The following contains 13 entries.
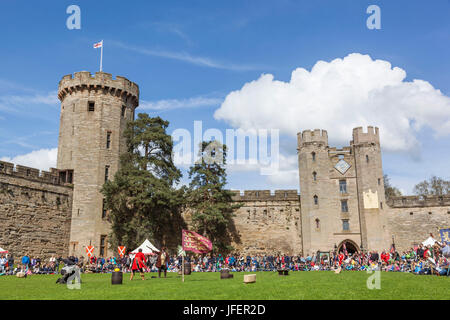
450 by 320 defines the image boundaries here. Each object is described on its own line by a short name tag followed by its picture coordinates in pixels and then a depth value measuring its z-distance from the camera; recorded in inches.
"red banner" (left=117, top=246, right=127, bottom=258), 1201.2
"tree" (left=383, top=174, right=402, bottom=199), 2264.3
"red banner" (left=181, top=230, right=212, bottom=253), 754.2
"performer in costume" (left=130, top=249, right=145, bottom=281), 775.1
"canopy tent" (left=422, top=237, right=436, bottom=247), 1002.8
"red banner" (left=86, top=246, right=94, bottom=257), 1222.9
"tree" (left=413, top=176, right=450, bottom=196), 2194.5
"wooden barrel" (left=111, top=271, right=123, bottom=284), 626.8
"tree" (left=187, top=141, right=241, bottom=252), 1434.5
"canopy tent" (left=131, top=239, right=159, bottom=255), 1114.7
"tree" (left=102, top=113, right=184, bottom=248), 1312.7
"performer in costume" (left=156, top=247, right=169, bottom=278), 849.8
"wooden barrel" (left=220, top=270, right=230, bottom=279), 771.4
